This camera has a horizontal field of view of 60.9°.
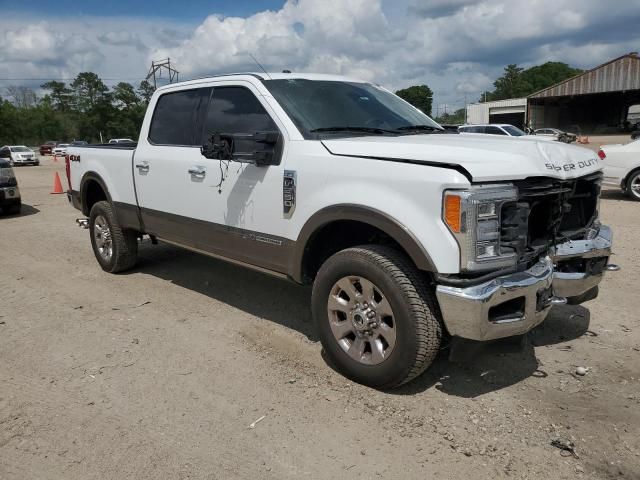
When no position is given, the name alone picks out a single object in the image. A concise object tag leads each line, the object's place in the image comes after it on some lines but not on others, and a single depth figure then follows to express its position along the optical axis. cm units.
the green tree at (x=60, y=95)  10394
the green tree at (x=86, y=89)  10338
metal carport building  4701
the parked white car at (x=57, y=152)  4702
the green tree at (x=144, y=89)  9181
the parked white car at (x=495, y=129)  2053
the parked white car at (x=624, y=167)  1069
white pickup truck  301
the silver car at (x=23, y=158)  3709
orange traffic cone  1612
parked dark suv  1116
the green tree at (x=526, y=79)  10875
